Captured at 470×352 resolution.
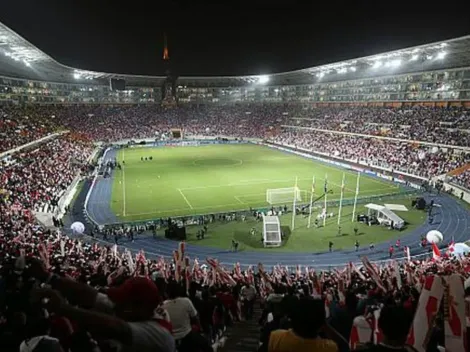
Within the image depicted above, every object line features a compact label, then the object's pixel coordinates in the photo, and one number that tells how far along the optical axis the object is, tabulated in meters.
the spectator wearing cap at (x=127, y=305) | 2.54
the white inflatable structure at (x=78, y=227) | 27.14
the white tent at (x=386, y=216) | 31.39
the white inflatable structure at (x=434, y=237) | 25.83
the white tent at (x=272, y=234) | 28.16
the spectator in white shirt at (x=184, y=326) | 5.08
